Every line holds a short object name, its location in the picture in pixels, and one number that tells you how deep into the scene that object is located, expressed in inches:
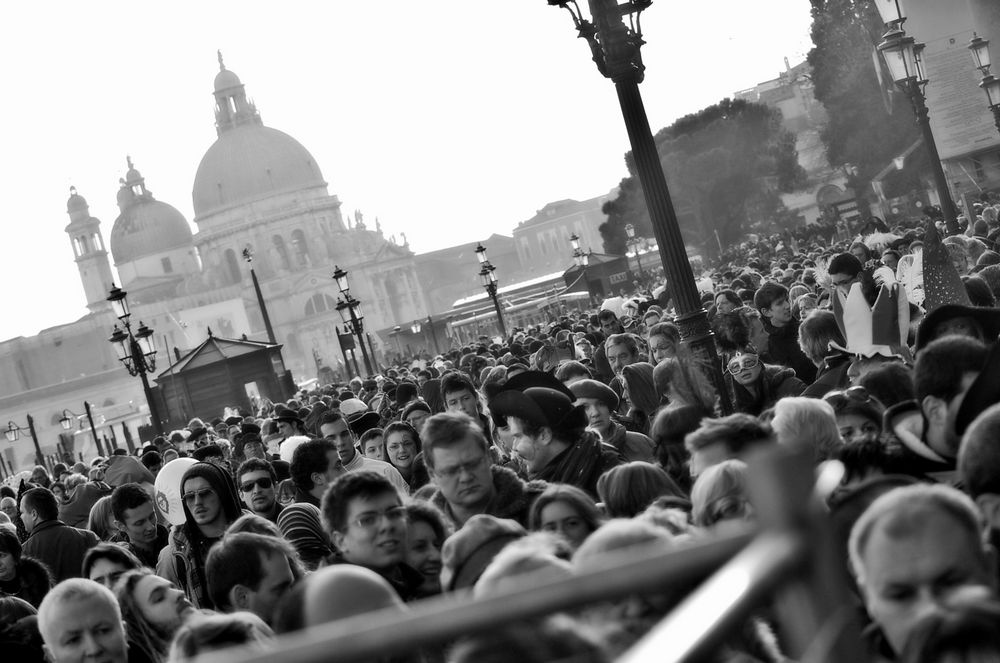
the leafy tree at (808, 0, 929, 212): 2374.5
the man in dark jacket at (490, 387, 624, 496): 249.6
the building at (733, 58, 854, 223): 3673.7
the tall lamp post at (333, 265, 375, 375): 1324.6
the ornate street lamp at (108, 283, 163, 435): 983.0
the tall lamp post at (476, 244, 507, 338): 1411.2
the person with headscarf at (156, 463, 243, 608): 274.5
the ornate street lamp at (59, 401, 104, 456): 1640.0
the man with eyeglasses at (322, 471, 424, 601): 189.6
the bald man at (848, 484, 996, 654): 96.3
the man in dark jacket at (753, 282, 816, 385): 382.0
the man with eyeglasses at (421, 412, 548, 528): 212.7
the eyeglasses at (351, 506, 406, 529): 190.4
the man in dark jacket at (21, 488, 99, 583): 335.0
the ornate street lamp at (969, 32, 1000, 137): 853.8
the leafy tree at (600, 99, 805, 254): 3432.6
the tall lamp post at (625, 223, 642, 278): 2674.7
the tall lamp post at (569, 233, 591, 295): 2313.2
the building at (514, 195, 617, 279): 7204.7
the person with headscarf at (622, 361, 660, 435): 347.3
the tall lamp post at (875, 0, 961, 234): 647.1
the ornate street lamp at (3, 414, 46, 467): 1544.3
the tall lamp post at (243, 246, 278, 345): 1571.4
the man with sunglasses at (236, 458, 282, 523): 307.4
